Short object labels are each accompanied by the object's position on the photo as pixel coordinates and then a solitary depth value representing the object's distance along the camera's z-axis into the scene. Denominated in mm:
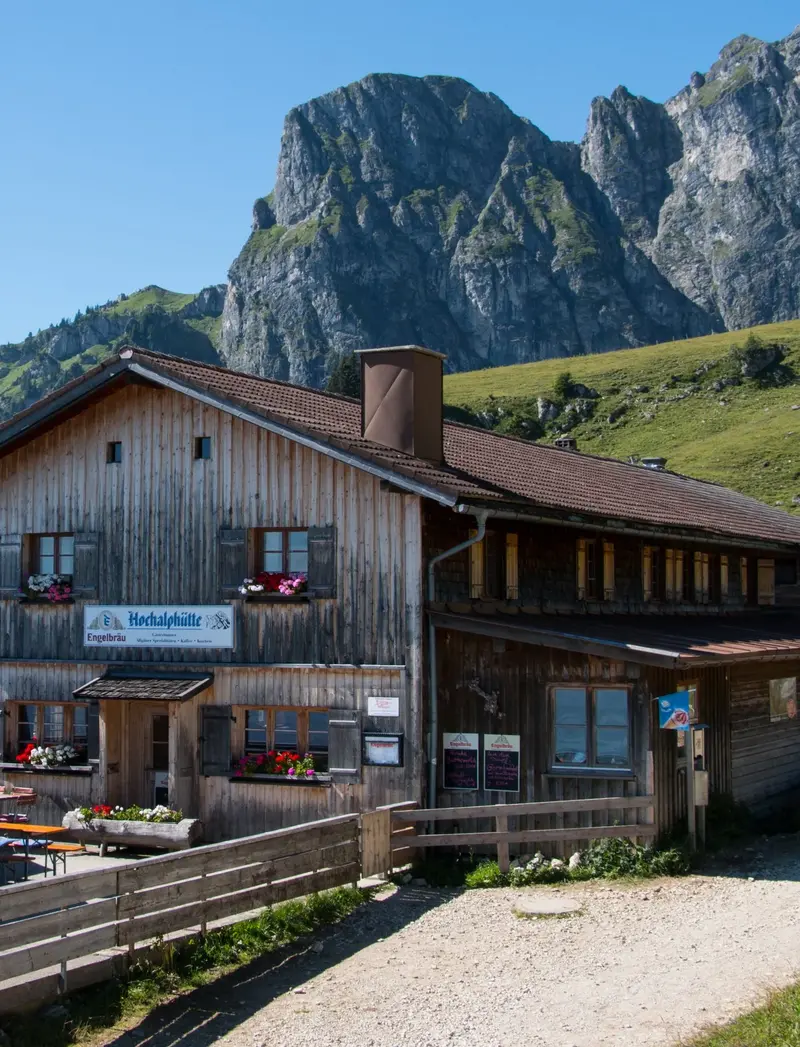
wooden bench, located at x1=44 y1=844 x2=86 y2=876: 14023
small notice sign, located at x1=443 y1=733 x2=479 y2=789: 16359
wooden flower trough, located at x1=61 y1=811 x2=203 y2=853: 16922
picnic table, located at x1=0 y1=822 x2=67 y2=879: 14289
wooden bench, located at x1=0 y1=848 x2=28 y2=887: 13617
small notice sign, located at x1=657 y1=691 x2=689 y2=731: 15312
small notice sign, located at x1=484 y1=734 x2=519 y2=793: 16161
